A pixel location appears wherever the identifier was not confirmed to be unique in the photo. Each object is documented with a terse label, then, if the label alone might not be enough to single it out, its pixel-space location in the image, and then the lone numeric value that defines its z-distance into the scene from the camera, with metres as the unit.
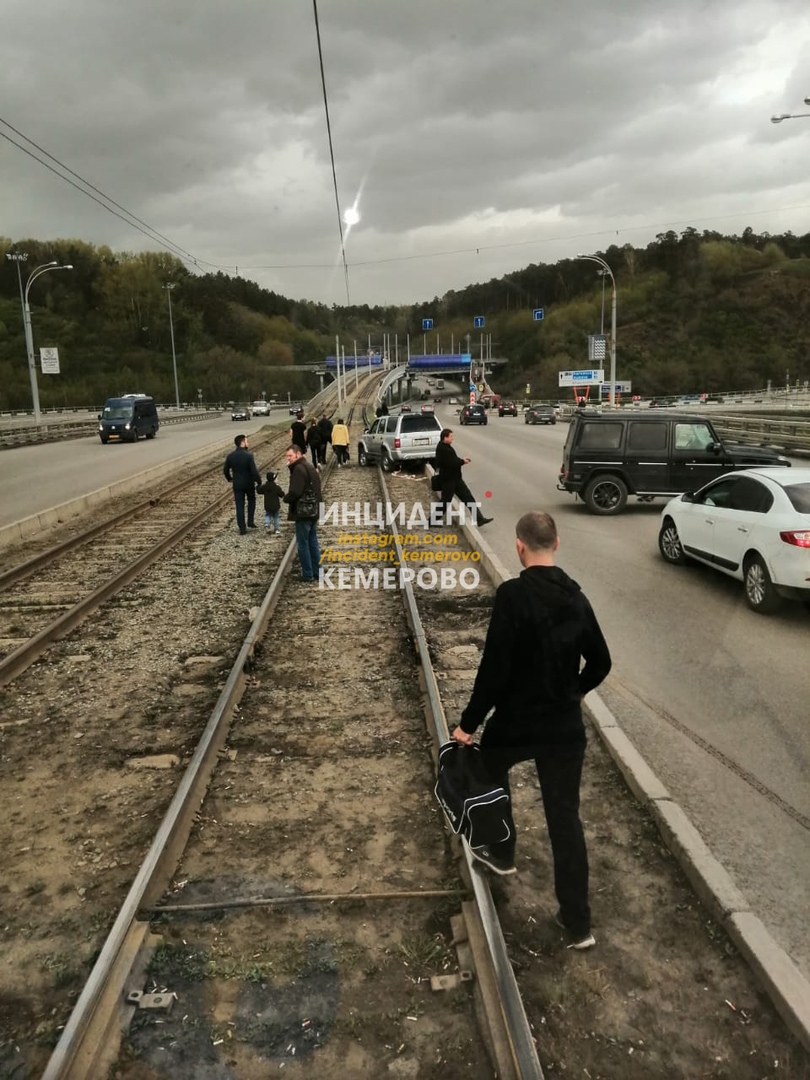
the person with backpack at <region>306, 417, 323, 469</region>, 23.38
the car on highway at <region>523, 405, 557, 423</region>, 56.47
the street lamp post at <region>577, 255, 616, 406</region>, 42.11
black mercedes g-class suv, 15.18
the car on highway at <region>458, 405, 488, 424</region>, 56.66
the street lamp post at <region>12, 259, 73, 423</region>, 42.40
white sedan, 8.23
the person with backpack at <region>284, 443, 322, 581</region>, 10.30
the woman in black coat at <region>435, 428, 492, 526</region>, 14.03
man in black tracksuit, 3.29
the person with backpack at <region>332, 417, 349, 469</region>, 25.66
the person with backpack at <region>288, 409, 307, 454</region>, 17.52
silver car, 23.67
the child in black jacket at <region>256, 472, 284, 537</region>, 14.49
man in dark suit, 13.57
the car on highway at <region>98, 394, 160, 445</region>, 42.50
